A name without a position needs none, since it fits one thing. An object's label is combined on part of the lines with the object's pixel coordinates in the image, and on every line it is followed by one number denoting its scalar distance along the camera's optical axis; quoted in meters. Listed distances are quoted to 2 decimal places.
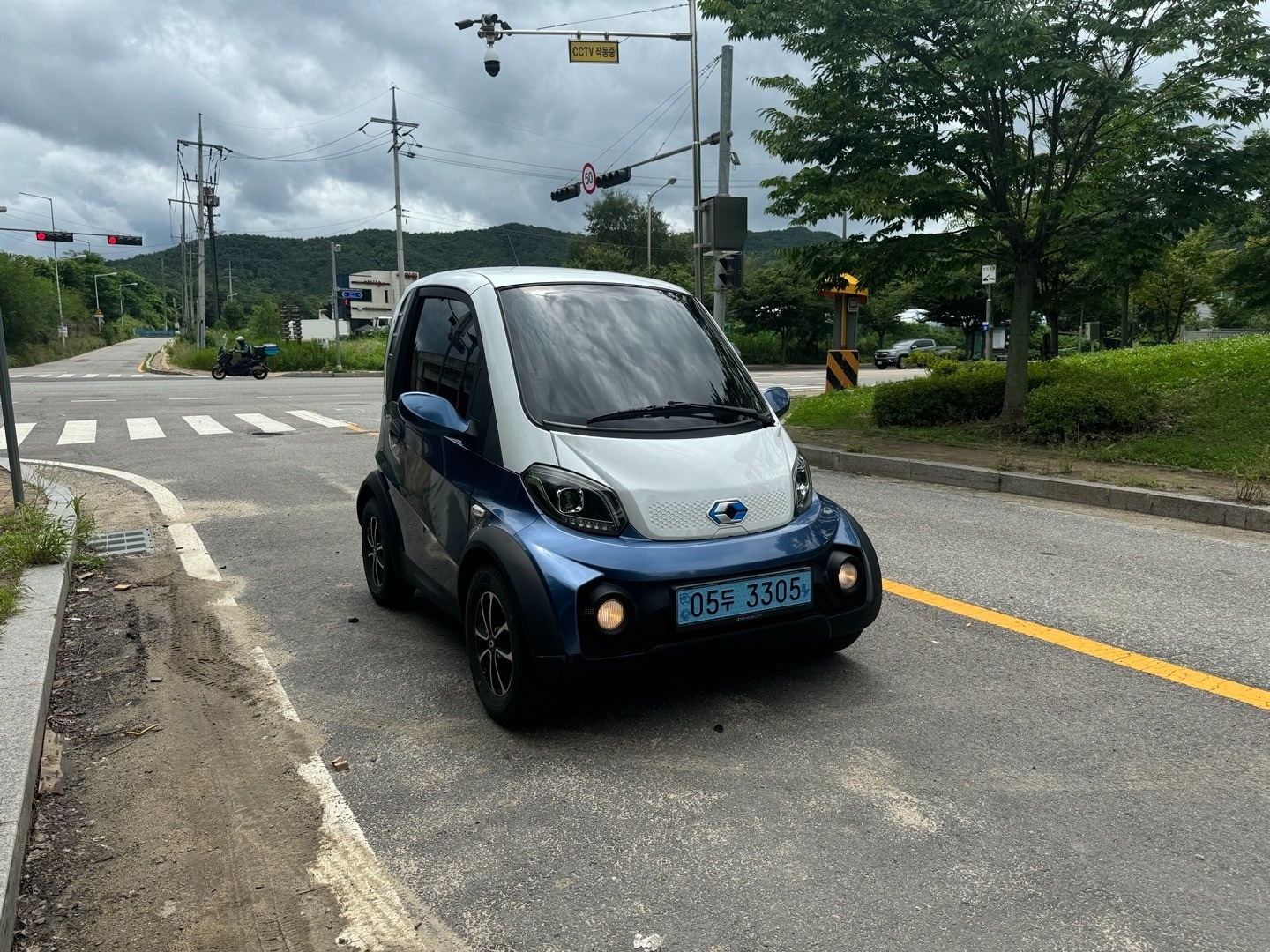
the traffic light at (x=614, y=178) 22.28
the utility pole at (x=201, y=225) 47.57
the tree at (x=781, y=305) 44.47
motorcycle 33.94
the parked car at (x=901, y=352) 46.31
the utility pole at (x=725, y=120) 18.14
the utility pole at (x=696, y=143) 18.84
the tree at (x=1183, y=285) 34.78
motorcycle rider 34.22
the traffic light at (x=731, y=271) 15.41
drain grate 6.58
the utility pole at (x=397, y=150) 44.10
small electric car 3.33
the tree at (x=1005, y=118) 9.46
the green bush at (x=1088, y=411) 10.40
